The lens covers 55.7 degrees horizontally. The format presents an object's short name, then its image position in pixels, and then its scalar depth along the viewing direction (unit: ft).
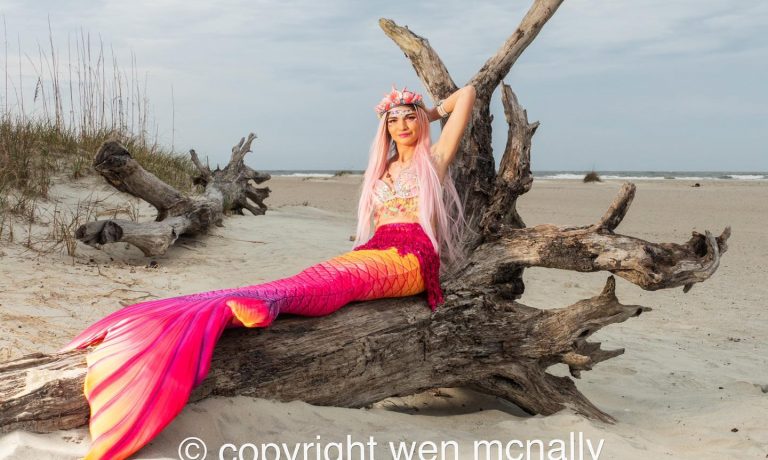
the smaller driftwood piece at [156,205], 21.30
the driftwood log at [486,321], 11.64
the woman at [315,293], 9.57
